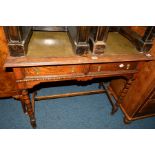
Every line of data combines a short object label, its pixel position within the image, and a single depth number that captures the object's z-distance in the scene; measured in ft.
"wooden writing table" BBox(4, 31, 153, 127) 4.15
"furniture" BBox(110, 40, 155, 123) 5.56
